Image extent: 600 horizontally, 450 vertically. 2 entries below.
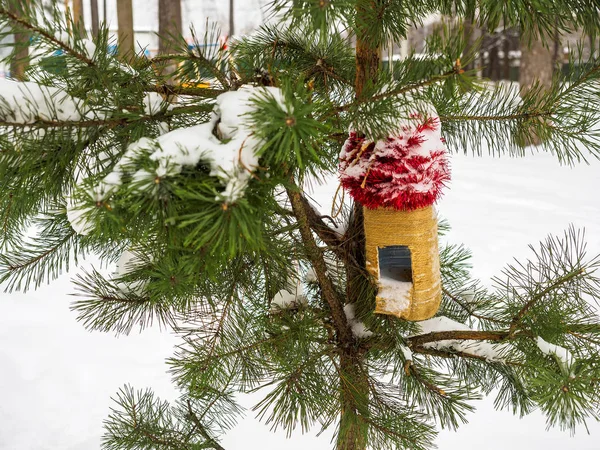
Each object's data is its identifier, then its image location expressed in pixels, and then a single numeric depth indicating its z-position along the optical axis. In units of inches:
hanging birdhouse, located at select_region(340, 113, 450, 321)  29.9
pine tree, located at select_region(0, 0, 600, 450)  20.5
